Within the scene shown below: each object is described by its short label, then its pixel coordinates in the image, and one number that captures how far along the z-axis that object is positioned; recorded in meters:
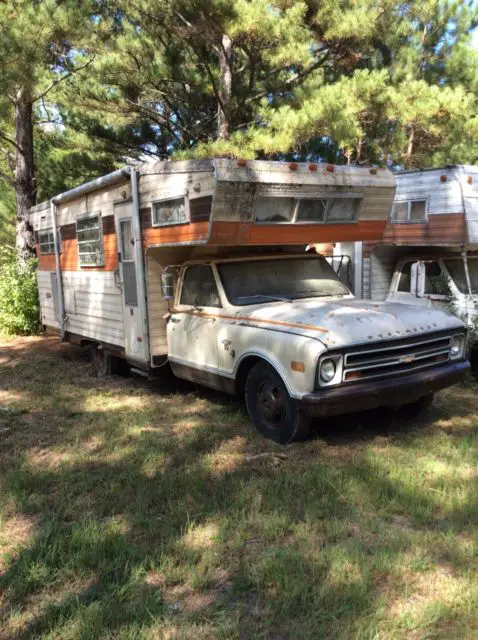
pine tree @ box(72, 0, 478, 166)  10.48
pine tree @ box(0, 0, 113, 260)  8.77
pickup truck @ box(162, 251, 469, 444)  4.53
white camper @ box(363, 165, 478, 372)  8.02
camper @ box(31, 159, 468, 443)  4.65
